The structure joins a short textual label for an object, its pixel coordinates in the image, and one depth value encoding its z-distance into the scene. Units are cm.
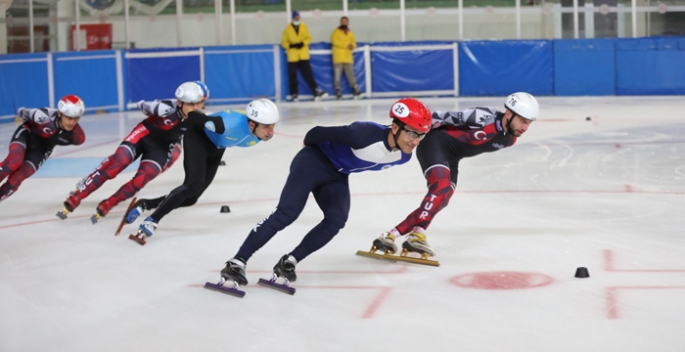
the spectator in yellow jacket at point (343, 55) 1881
